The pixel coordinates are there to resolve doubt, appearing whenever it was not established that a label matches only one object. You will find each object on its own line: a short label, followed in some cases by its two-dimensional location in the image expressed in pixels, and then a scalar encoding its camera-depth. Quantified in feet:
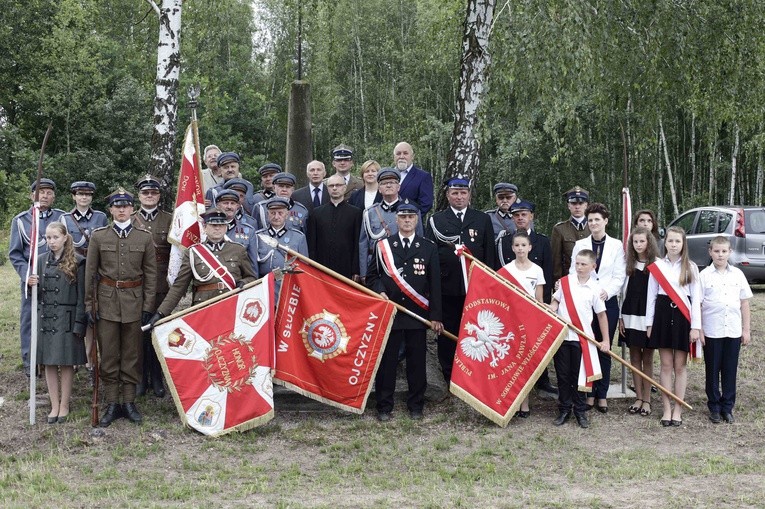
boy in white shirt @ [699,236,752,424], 22.81
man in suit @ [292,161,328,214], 27.27
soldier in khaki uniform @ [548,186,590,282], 25.29
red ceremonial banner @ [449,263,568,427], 22.58
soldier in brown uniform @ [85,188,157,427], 22.20
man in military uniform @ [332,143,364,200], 26.55
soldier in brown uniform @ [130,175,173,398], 24.82
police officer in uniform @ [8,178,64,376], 25.53
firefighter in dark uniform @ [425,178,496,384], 24.79
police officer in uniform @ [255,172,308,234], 24.91
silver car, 46.85
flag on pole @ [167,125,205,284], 23.93
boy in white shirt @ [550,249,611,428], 22.93
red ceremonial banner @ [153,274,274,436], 21.54
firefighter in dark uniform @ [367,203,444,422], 23.31
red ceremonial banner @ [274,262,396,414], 22.91
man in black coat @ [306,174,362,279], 25.22
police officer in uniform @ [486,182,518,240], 26.05
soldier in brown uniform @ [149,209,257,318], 22.48
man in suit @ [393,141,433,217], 26.89
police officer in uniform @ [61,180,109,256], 25.11
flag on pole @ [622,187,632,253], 25.16
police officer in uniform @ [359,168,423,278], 24.51
